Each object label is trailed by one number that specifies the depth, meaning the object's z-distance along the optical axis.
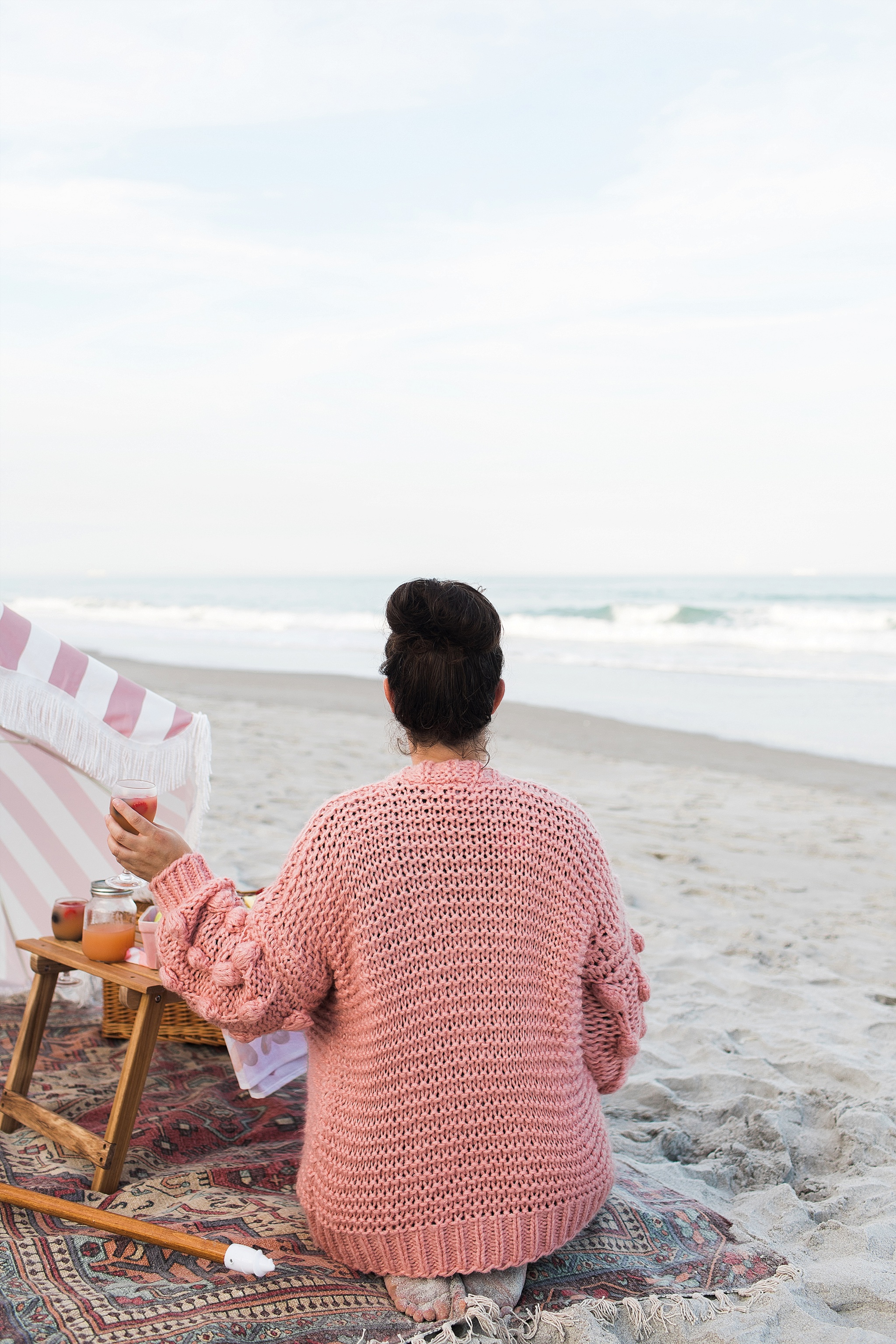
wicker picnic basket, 3.14
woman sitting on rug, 1.80
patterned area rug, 1.84
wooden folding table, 2.29
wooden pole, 2.01
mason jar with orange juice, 2.45
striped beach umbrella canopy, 2.74
